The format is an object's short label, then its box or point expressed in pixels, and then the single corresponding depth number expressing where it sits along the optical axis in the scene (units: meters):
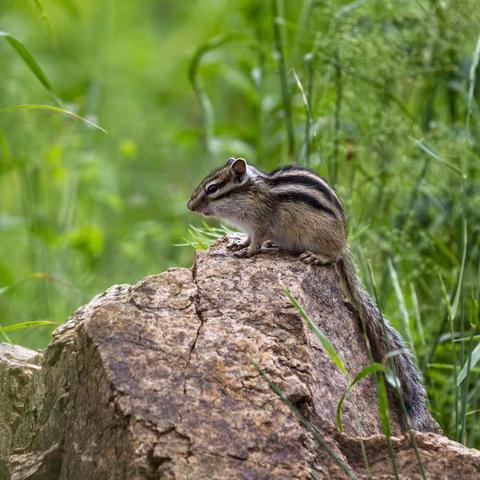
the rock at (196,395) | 6.63
